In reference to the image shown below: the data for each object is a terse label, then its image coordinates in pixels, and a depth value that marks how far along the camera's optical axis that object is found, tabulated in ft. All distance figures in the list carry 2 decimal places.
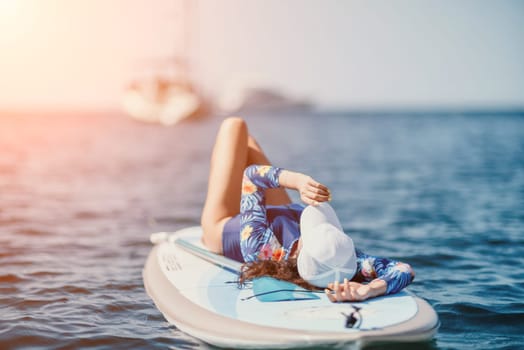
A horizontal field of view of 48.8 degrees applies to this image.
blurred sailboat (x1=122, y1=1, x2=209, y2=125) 185.68
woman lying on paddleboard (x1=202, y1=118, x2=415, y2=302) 11.26
